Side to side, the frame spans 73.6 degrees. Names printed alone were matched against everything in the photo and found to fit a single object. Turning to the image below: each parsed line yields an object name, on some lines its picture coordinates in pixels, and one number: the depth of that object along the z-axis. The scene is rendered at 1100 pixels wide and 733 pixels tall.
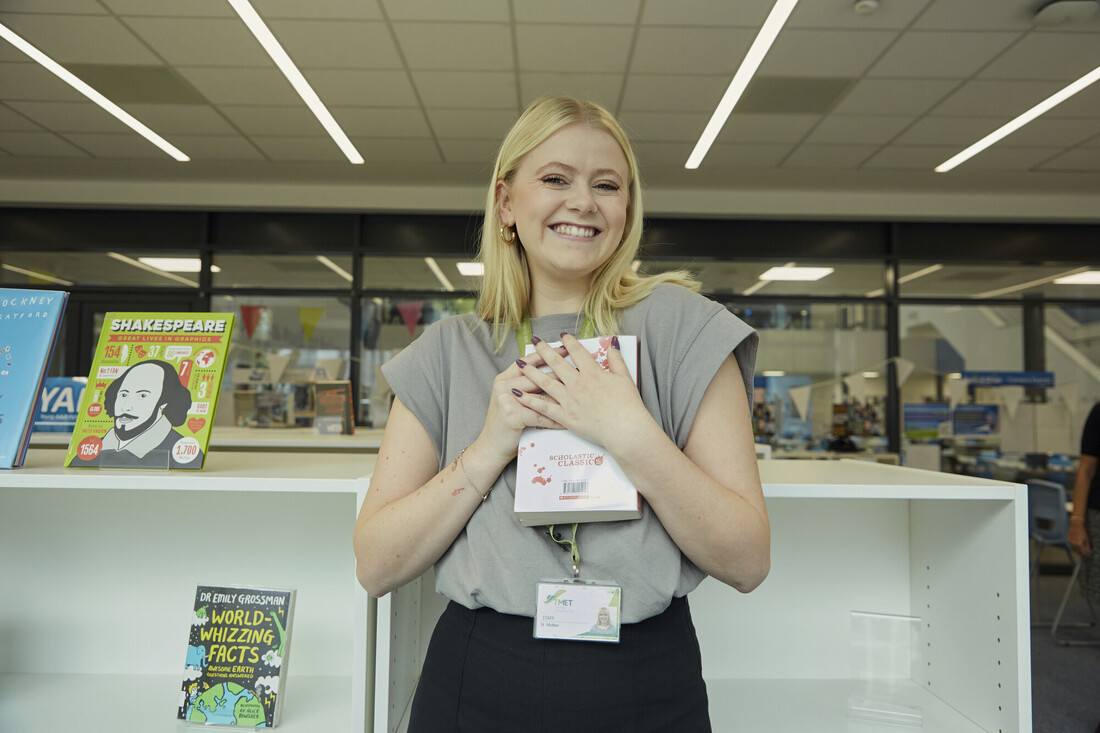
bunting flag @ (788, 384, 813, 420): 6.34
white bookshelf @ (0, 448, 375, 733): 1.55
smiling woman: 0.84
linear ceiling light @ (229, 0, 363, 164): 3.68
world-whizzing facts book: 1.28
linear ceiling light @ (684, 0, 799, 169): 3.63
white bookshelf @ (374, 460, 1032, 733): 1.13
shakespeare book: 1.21
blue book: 1.22
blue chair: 4.43
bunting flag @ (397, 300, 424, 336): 6.39
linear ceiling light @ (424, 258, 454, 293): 6.41
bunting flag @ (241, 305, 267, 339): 6.37
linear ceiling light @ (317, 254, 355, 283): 6.41
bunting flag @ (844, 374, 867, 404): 6.32
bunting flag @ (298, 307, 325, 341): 6.41
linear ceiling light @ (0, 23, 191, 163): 3.99
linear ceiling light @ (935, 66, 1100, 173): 4.26
